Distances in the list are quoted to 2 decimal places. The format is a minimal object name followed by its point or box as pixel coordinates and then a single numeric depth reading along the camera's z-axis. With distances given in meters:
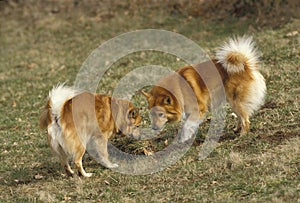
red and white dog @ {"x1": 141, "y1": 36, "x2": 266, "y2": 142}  17.23
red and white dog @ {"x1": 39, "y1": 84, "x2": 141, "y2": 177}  15.17
